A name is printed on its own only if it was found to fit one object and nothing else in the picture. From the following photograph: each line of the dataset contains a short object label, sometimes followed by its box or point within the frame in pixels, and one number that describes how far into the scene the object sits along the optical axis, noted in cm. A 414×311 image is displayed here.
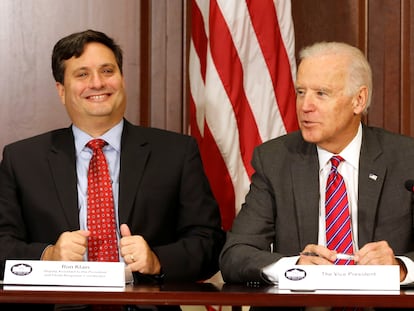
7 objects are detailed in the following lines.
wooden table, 421
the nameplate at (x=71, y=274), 460
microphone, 490
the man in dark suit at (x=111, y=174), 611
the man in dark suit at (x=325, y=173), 572
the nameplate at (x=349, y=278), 447
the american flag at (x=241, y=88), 697
